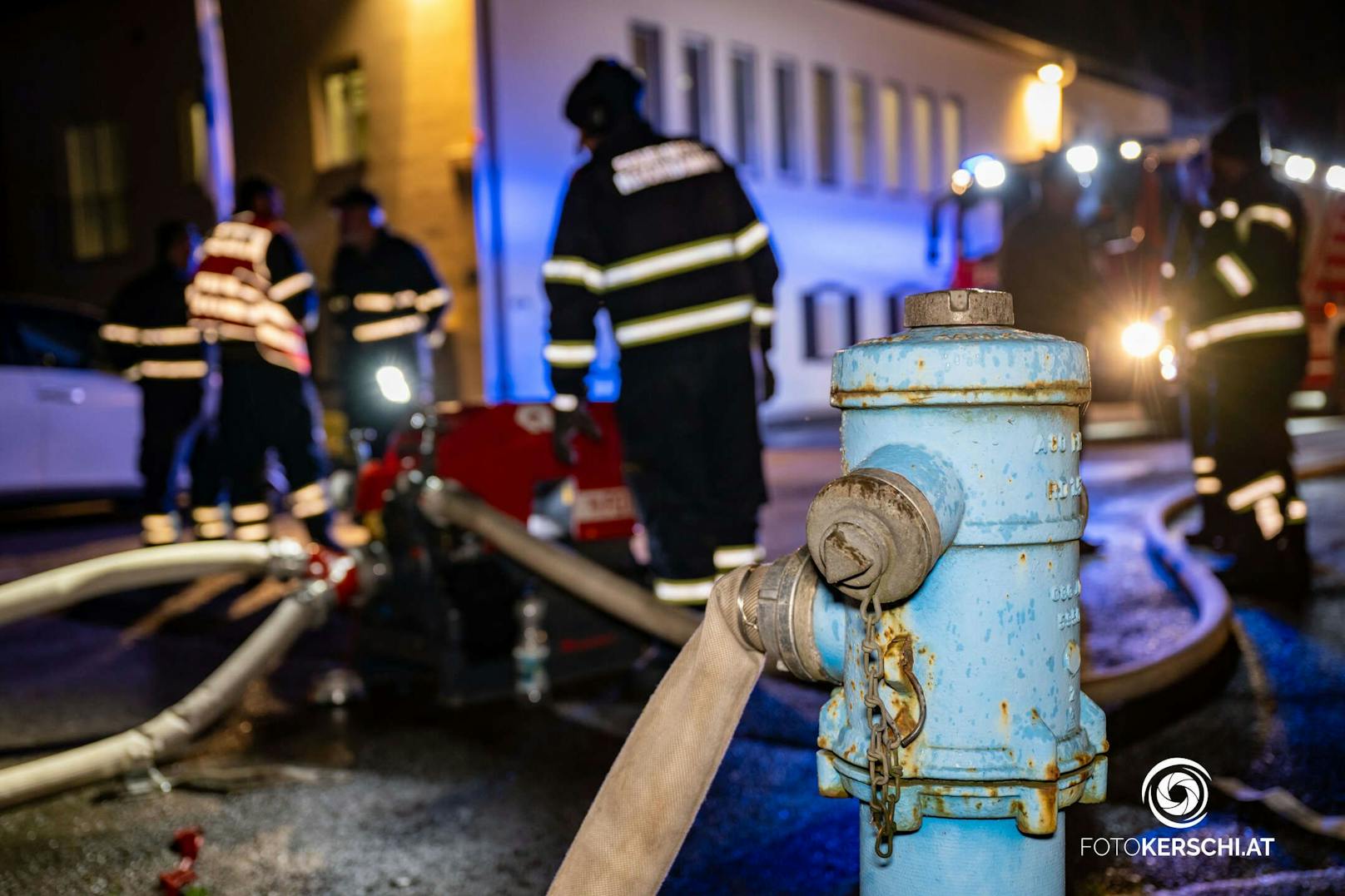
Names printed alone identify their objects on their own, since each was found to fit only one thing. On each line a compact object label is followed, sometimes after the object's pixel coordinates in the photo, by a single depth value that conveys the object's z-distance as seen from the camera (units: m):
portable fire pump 3.80
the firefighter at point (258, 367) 6.27
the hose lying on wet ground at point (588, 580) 3.18
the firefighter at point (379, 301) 7.05
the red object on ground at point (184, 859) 2.42
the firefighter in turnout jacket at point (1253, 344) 4.91
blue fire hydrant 1.49
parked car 8.60
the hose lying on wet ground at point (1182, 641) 2.97
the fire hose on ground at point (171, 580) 3.01
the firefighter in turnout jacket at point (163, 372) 6.85
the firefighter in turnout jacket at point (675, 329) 3.96
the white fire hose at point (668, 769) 1.66
